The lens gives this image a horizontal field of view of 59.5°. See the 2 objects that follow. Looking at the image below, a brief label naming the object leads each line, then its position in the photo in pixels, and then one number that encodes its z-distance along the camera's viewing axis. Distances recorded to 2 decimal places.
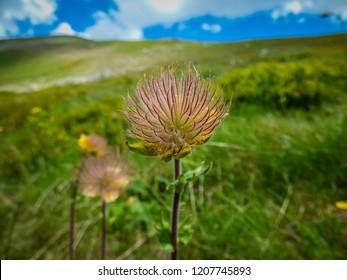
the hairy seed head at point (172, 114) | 0.13
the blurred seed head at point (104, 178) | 0.24
